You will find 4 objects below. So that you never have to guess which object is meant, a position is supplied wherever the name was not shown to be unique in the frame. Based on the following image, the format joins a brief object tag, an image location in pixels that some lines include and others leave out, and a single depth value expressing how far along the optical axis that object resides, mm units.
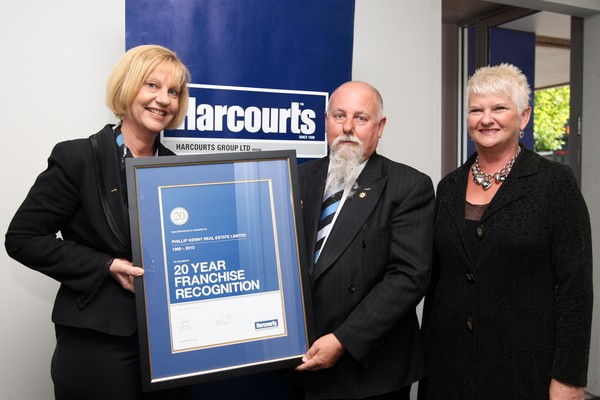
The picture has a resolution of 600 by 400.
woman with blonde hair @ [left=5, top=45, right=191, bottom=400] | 1670
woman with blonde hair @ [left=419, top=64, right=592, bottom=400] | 1798
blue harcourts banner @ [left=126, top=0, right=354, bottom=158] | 2385
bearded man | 1802
